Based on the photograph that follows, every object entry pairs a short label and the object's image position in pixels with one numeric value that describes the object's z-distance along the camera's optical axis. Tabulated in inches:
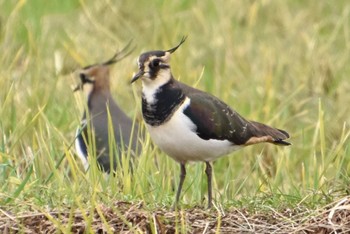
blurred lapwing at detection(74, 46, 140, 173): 567.8
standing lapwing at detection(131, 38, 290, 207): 439.5
